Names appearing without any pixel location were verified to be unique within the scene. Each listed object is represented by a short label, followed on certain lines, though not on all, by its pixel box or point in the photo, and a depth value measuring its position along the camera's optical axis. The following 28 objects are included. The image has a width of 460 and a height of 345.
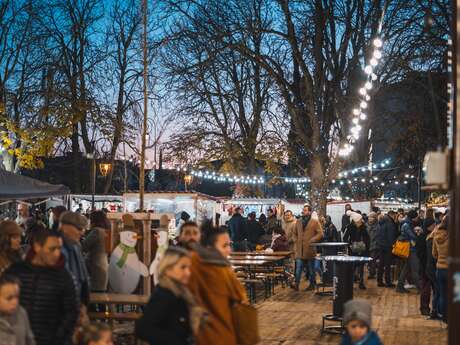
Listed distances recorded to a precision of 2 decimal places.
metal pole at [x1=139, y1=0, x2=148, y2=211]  13.70
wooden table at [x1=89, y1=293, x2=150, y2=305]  8.68
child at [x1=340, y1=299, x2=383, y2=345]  6.10
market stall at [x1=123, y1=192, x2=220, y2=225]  23.09
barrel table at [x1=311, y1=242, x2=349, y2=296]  16.03
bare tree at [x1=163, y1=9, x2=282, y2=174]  34.19
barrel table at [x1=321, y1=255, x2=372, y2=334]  11.81
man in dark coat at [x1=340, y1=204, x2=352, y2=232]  22.82
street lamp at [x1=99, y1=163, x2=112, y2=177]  30.24
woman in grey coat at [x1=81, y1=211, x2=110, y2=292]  9.55
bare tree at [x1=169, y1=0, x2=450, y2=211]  25.66
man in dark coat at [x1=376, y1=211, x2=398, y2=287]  17.92
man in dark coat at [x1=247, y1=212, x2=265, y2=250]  19.88
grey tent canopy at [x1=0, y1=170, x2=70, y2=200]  14.45
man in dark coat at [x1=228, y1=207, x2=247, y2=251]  19.34
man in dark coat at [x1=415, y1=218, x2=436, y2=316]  13.10
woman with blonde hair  5.06
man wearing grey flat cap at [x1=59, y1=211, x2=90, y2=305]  7.14
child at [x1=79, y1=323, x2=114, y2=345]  5.53
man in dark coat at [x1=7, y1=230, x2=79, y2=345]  5.76
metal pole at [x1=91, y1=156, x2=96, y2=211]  29.00
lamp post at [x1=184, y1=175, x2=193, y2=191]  37.09
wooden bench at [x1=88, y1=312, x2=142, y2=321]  8.86
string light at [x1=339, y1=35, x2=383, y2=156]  16.48
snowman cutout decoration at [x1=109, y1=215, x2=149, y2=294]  9.88
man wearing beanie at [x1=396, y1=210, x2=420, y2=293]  15.49
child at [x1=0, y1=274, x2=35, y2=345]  5.34
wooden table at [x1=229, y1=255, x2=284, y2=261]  15.30
